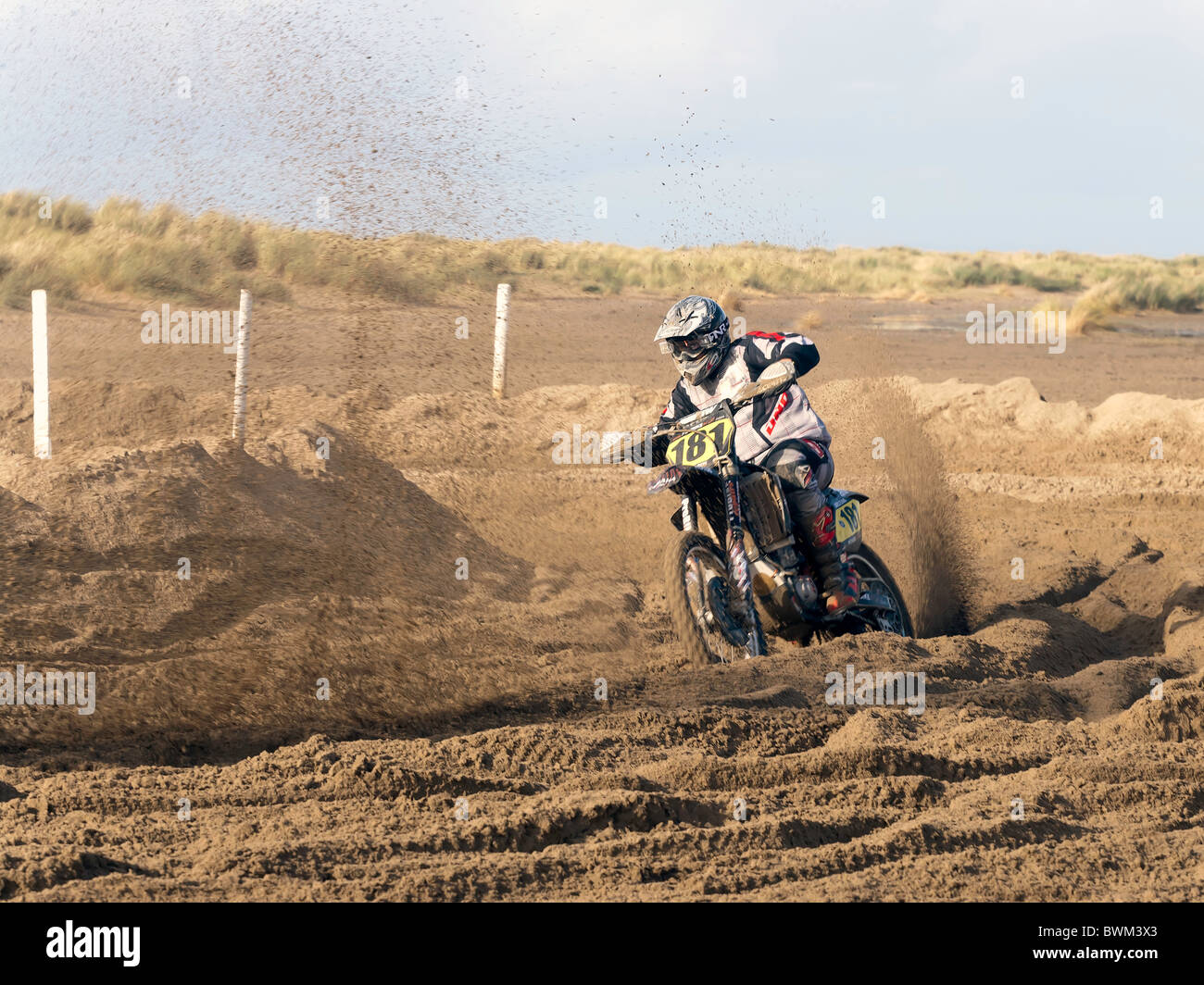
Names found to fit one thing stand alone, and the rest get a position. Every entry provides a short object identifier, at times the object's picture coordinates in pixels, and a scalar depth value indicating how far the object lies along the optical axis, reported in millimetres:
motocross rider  13664
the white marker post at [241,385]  22891
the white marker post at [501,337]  33187
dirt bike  12758
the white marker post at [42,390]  19312
